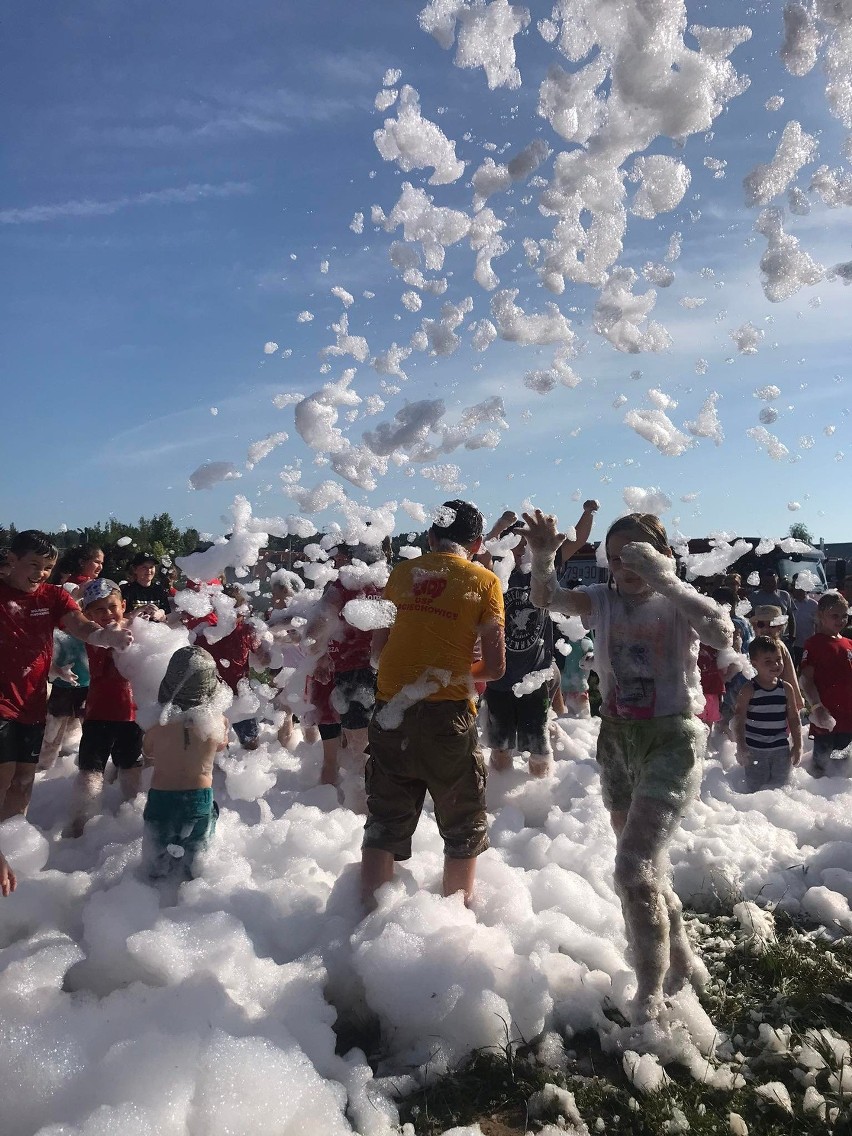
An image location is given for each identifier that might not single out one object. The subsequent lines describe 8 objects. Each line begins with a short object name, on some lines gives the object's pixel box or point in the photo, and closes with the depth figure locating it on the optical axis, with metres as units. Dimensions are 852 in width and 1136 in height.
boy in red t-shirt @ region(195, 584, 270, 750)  6.38
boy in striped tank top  5.74
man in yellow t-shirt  3.42
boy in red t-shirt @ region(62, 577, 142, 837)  4.83
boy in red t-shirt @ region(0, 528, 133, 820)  4.23
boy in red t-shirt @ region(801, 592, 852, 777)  6.18
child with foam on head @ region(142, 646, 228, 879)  3.54
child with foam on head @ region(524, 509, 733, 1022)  2.83
